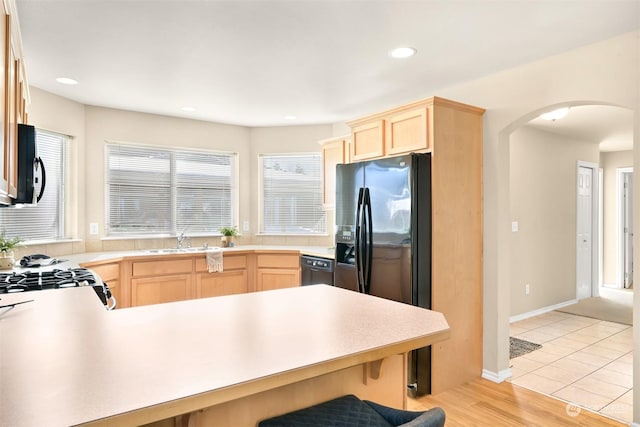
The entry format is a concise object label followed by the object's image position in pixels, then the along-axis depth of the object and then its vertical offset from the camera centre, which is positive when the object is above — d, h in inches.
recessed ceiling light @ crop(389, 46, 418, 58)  105.3 +44.3
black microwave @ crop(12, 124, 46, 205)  73.5 +9.2
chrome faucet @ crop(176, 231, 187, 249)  182.1 -12.2
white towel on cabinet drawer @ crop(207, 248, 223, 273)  168.1 -20.7
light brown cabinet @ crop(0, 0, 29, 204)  54.9 +19.0
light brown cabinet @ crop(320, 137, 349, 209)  167.9 +22.9
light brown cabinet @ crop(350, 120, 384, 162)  129.4 +25.0
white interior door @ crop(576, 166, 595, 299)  226.4 -12.1
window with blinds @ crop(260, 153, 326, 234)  200.5 +9.9
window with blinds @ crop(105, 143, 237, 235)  174.7 +11.0
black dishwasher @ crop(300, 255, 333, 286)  153.2 -23.4
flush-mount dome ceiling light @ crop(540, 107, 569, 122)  145.7 +37.9
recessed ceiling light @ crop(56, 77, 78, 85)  130.5 +45.0
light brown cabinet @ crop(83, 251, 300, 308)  151.4 -26.8
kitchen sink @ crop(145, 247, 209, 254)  167.2 -16.7
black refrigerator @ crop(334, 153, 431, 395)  111.7 -5.8
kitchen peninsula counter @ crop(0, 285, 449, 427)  33.0 -15.5
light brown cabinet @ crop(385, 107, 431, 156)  115.4 +25.1
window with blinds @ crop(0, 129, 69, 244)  138.9 +1.1
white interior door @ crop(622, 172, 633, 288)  264.8 -9.4
